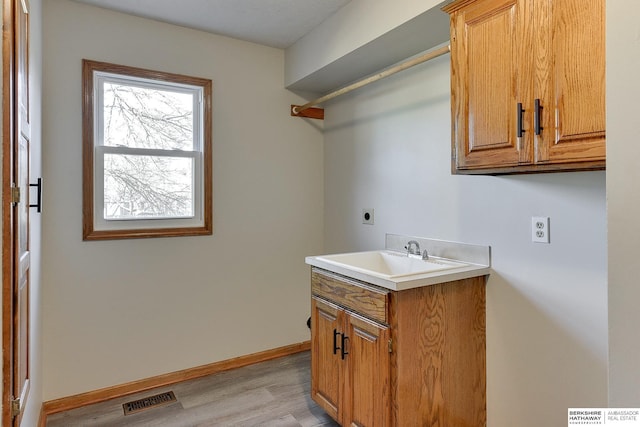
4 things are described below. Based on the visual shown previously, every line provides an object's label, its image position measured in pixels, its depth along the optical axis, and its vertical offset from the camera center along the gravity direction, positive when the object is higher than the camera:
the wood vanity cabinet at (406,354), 1.64 -0.67
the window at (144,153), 2.39 +0.43
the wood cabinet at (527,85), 1.19 +0.48
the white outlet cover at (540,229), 1.65 -0.07
